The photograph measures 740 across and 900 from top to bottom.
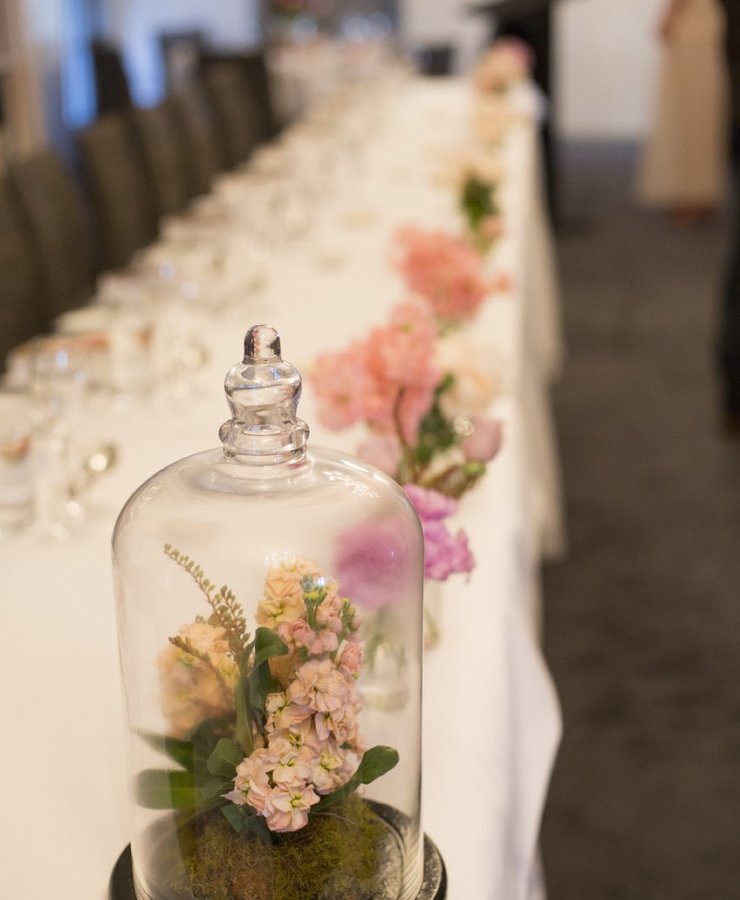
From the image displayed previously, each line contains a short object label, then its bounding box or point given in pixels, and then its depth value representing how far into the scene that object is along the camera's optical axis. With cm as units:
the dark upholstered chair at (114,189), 343
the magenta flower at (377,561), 75
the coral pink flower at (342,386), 115
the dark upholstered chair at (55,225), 299
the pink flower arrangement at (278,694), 70
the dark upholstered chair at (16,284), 273
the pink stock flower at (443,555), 97
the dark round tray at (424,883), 79
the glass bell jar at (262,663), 71
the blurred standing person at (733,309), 347
